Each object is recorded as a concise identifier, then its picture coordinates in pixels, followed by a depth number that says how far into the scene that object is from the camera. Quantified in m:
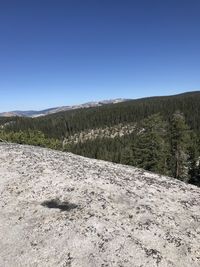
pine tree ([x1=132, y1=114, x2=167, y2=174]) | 36.21
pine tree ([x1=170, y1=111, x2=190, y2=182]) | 39.57
